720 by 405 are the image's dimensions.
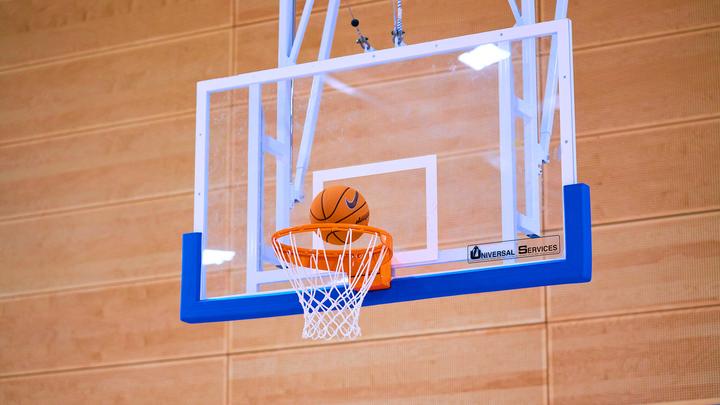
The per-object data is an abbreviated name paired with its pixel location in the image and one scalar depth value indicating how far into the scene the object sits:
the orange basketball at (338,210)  4.70
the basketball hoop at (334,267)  4.75
